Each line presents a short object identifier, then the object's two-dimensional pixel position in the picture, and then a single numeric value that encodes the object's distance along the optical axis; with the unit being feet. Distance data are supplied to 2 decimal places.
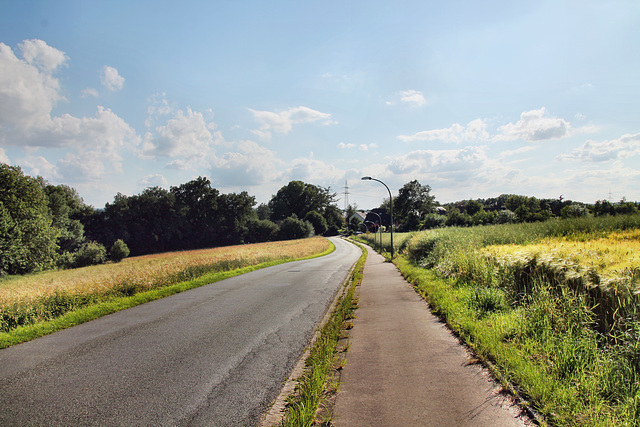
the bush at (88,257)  137.69
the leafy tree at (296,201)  369.09
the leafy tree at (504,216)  199.64
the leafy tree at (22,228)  105.40
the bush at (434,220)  244.32
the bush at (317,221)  344.28
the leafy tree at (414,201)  308.60
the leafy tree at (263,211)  499.34
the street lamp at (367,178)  84.09
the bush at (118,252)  146.41
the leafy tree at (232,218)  248.93
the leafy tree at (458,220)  249.14
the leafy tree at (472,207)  362.53
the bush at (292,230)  270.05
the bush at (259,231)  263.90
